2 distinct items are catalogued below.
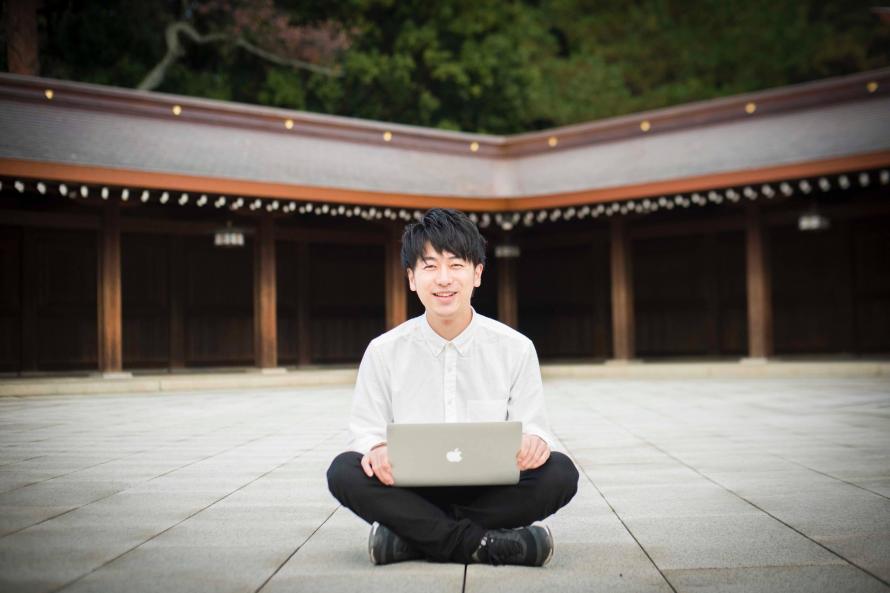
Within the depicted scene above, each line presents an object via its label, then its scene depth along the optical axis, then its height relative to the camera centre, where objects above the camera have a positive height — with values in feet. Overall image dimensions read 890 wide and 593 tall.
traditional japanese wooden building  45.50 +5.40
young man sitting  11.16 -1.20
